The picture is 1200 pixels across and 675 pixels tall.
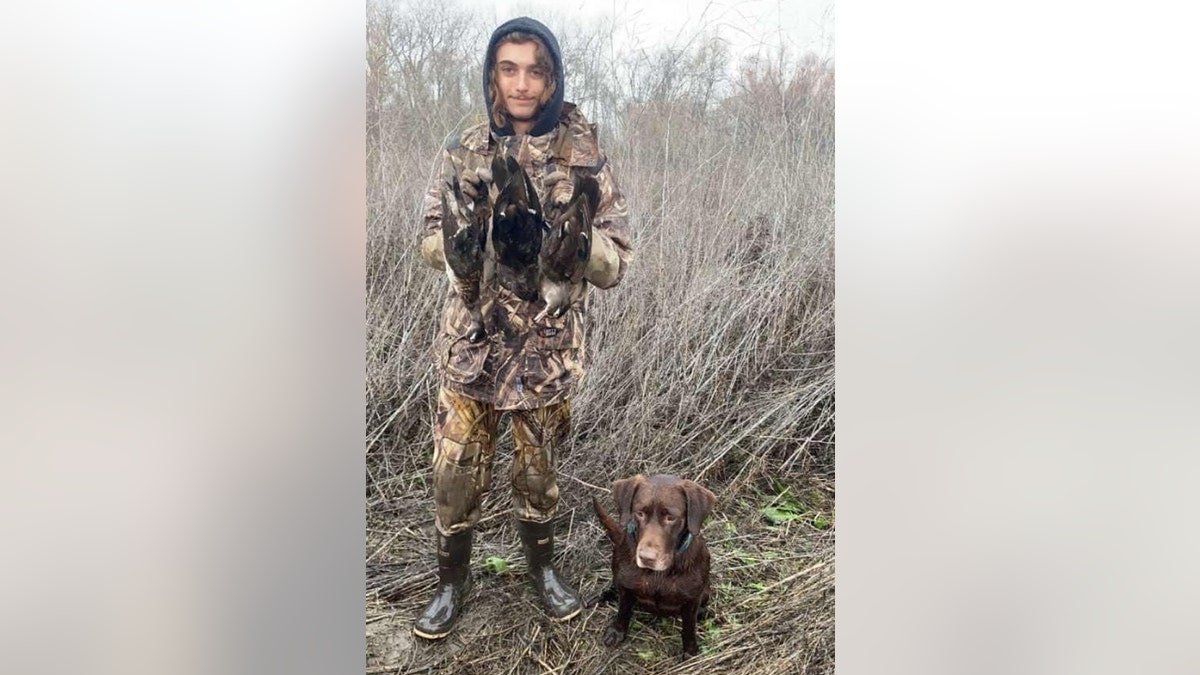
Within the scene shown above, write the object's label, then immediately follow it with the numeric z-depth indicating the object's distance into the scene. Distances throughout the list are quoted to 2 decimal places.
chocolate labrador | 1.75
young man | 1.76
